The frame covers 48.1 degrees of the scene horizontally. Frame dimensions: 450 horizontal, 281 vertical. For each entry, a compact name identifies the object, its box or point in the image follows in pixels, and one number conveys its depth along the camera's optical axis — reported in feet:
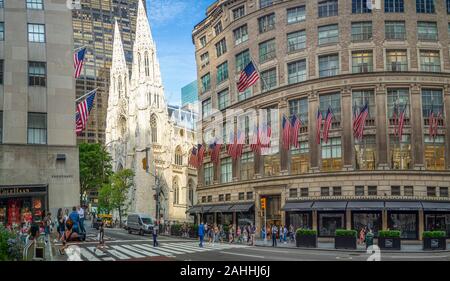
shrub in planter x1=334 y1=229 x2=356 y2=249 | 81.05
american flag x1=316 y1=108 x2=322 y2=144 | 123.63
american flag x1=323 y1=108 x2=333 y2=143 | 115.79
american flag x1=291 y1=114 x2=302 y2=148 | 119.24
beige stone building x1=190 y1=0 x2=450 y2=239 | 115.03
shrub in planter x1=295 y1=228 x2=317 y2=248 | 94.98
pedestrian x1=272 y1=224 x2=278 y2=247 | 108.48
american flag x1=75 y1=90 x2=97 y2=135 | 62.91
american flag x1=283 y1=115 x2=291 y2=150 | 117.19
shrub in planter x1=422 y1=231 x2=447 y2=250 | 79.53
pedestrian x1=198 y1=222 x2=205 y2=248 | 78.90
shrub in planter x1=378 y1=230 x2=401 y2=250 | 75.77
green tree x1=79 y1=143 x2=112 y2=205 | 193.07
